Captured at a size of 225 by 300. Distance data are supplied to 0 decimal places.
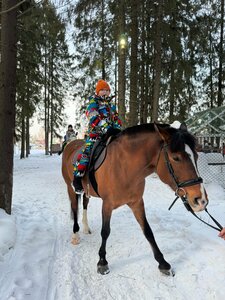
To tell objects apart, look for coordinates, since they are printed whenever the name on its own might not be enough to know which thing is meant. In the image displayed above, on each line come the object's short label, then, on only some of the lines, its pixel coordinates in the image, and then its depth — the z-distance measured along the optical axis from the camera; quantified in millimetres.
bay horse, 2503
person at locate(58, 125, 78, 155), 10790
